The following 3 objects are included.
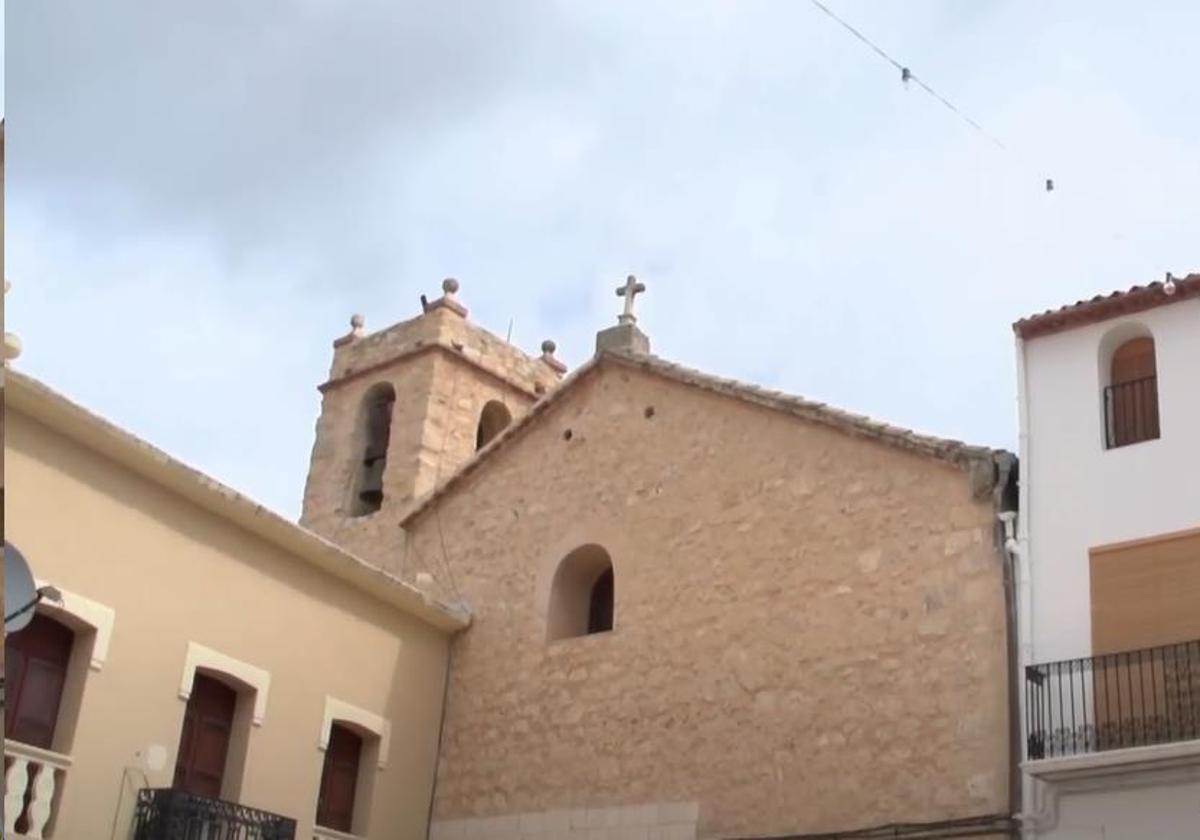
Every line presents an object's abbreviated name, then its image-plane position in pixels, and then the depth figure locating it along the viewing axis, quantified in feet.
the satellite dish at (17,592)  24.56
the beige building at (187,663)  34.35
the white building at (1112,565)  32.48
